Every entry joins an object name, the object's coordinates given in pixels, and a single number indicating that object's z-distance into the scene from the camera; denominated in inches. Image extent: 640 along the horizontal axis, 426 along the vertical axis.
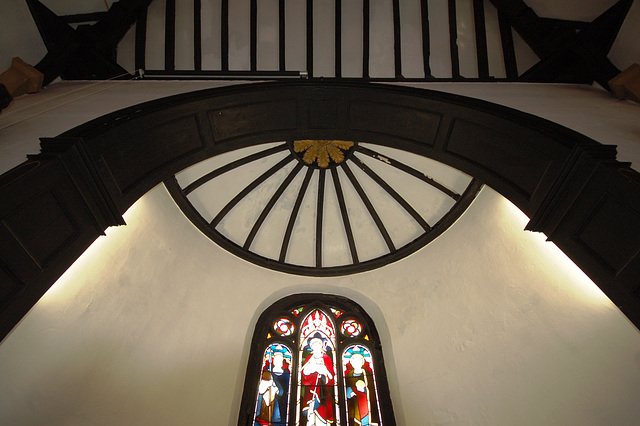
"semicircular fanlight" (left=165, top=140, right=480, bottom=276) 275.7
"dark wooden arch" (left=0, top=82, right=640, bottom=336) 121.5
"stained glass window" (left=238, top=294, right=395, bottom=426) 227.6
